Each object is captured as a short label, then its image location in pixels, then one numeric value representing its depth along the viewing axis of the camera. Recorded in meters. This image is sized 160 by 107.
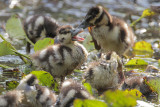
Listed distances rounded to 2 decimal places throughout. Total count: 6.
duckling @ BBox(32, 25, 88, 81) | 7.73
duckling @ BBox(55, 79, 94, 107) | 5.49
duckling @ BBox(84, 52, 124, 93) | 7.30
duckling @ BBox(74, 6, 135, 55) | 8.66
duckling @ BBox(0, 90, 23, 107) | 5.36
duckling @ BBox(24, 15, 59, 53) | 10.19
